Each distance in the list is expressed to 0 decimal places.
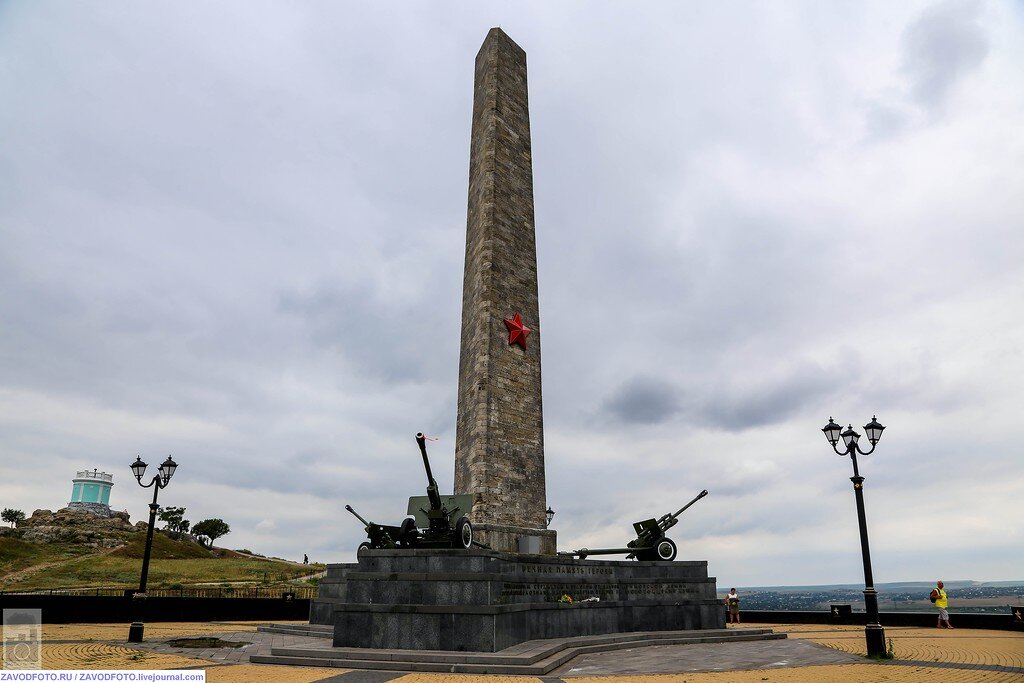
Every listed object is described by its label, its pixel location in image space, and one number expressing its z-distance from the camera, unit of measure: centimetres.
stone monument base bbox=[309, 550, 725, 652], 1188
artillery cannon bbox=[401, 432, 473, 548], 1375
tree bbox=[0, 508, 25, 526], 7887
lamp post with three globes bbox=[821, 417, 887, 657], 1182
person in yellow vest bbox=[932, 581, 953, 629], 1848
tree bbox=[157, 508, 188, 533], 8350
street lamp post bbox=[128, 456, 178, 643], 1516
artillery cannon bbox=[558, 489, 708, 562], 1833
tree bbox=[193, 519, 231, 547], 8544
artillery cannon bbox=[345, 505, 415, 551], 1666
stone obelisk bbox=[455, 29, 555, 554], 1864
